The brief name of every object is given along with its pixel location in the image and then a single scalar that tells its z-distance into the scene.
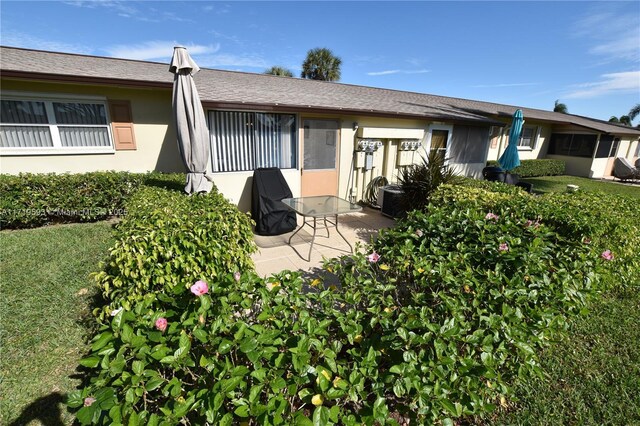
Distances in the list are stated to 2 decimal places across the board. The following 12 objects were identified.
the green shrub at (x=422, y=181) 6.92
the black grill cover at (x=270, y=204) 6.30
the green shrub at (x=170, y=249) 2.51
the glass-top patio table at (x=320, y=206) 5.01
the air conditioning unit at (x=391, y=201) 7.61
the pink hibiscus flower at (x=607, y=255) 2.75
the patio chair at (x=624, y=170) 16.44
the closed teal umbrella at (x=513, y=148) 10.27
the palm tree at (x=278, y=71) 30.04
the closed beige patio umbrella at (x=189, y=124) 4.28
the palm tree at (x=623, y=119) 39.44
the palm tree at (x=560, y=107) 38.97
